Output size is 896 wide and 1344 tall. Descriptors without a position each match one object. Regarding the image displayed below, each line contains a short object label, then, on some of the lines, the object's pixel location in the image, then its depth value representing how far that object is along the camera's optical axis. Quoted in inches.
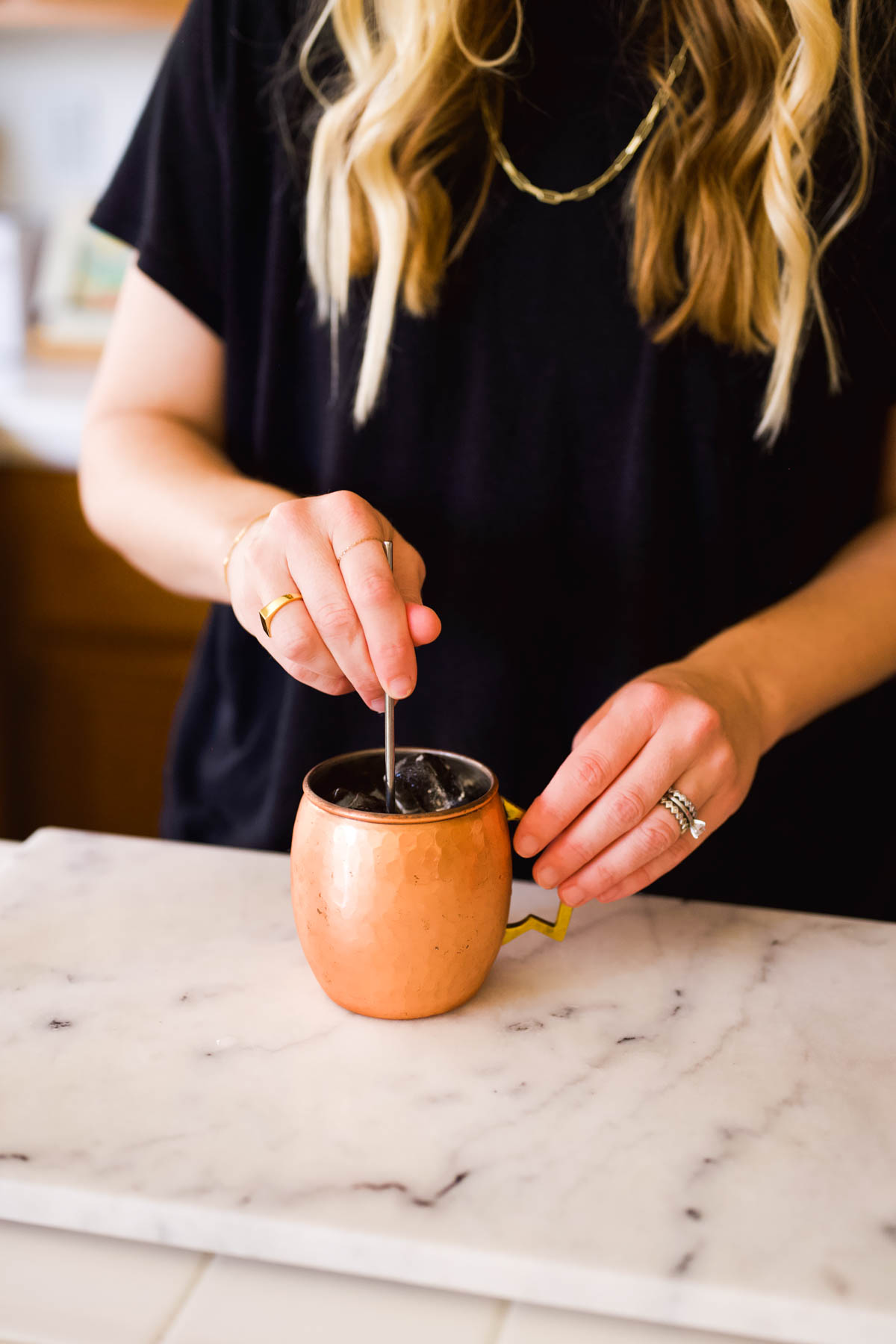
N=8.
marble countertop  17.9
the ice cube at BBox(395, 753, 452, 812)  25.0
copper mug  22.5
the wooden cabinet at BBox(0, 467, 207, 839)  66.4
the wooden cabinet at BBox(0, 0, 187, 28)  71.9
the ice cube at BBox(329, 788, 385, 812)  24.3
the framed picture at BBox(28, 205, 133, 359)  81.7
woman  33.1
